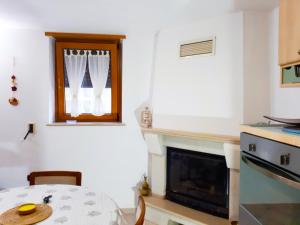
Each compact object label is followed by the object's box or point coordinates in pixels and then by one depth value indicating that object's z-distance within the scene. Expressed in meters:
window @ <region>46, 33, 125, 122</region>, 3.22
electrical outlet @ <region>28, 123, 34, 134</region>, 3.04
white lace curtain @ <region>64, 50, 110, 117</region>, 3.22
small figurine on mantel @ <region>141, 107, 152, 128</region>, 3.00
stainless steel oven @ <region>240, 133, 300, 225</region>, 1.04
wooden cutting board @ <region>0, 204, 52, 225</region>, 1.40
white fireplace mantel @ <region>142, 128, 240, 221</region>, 2.26
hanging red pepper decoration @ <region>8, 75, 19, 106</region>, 3.01
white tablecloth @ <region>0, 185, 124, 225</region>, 1.47
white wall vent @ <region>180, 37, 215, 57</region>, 2.47
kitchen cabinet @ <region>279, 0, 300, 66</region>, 1.29
